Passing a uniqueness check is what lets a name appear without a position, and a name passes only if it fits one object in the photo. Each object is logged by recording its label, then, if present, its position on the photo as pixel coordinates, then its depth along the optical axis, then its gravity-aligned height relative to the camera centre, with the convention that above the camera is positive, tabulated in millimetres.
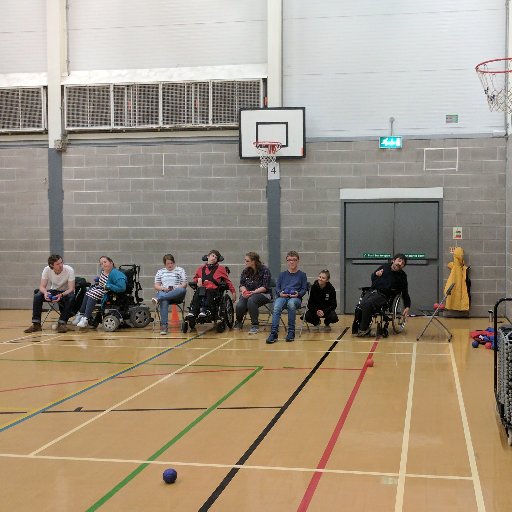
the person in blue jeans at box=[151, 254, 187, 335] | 10211 -835
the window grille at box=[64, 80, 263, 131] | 12305 +2221
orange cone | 11211 -1362
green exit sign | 11867 +1475
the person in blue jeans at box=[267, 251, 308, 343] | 9375 -856
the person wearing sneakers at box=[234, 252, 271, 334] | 9922 -827
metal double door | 11898 -202
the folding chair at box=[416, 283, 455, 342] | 9469 -1381
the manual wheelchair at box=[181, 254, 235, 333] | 9820 -1148
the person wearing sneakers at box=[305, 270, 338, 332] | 9930 -1046
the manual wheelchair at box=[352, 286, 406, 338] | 9672 -1136
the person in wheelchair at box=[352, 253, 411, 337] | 9602 -846
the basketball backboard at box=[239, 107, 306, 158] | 12008 +1732
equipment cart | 4738 -1019
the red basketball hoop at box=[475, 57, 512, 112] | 11234 +2316
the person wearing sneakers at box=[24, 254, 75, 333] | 10250 -886
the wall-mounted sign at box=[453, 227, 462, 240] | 11781 -47
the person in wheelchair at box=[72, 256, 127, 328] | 10172 -827
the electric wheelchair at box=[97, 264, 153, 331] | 10328 -1202
